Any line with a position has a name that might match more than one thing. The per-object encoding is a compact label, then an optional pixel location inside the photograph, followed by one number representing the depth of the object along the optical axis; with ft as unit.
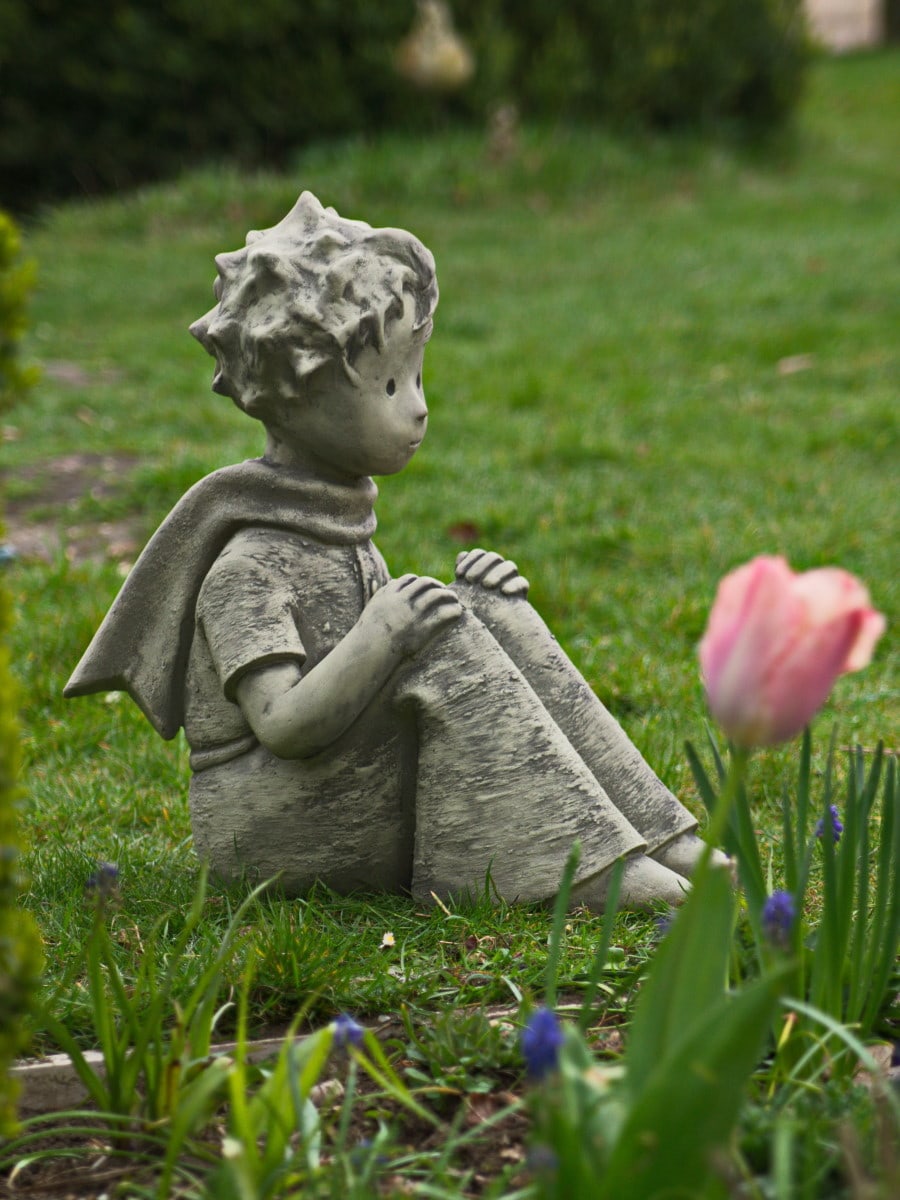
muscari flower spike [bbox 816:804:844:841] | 15.19
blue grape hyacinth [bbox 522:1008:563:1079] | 11.64
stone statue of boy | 17.49
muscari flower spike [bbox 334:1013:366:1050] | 13.03
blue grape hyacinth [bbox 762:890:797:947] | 13.30
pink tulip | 10.14
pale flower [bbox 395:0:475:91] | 74.18
